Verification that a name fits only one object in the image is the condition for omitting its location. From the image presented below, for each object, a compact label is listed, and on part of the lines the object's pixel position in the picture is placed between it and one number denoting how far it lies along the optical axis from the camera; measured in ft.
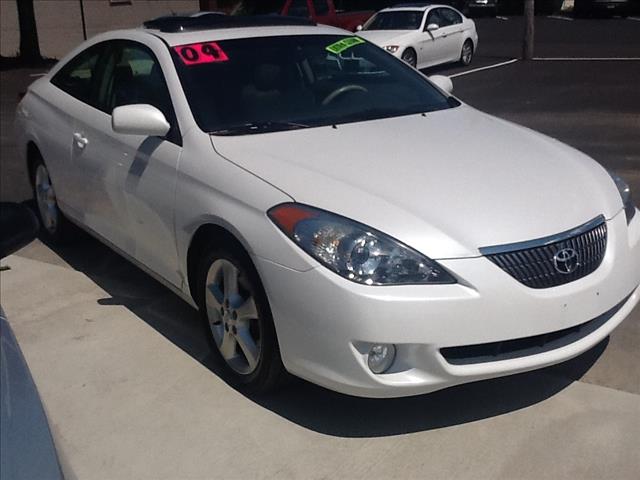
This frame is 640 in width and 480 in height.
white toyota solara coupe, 10.85
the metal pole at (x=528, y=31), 58.95
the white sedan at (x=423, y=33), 53.46
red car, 63.82
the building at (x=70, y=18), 92.42
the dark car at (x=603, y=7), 98.94
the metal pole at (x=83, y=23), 86.69
